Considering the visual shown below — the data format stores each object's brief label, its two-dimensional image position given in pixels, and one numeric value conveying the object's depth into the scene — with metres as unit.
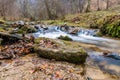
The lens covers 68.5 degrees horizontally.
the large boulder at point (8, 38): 4.22
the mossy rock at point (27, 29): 7.46
